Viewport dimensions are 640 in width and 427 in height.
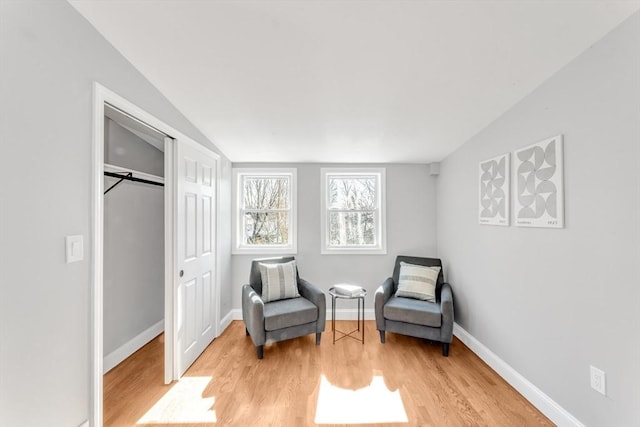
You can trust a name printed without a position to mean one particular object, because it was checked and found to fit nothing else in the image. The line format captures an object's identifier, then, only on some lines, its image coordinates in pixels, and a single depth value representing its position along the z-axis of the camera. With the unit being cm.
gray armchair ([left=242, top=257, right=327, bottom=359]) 267
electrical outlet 155
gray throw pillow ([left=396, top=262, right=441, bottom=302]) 317
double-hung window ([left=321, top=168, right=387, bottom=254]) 382
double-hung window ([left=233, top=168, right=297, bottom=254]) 380
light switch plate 134
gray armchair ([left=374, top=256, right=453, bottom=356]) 275
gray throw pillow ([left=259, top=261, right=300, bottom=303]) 312
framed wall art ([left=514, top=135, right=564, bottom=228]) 185
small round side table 306
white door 239
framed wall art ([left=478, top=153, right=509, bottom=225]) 237
